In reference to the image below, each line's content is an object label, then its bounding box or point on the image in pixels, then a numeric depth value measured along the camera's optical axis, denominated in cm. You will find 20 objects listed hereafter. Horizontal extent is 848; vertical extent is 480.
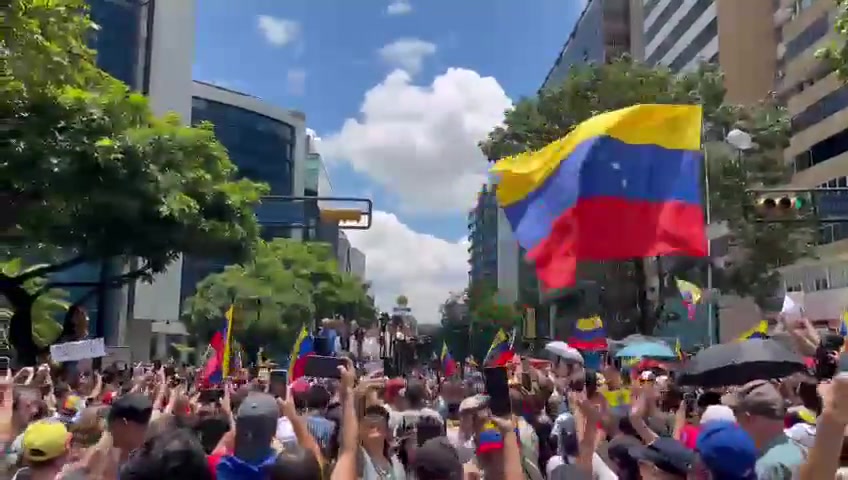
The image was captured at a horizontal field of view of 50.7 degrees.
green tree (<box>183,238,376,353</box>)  5231
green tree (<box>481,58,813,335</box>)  2667
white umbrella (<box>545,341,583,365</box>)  1106
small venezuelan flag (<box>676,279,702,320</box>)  2245
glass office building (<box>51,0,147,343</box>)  5072
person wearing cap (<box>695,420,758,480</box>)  346
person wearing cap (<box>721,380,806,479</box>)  411
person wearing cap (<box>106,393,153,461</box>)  450
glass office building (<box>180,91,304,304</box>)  8641
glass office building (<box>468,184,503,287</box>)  14338
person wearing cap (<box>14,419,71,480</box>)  416
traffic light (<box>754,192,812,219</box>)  1492
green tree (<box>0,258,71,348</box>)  3600
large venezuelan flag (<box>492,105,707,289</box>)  788
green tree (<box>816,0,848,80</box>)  1309
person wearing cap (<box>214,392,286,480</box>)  375
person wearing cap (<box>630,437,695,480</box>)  368
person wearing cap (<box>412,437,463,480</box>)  341
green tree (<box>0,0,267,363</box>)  1623
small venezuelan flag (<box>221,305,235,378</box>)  1075
